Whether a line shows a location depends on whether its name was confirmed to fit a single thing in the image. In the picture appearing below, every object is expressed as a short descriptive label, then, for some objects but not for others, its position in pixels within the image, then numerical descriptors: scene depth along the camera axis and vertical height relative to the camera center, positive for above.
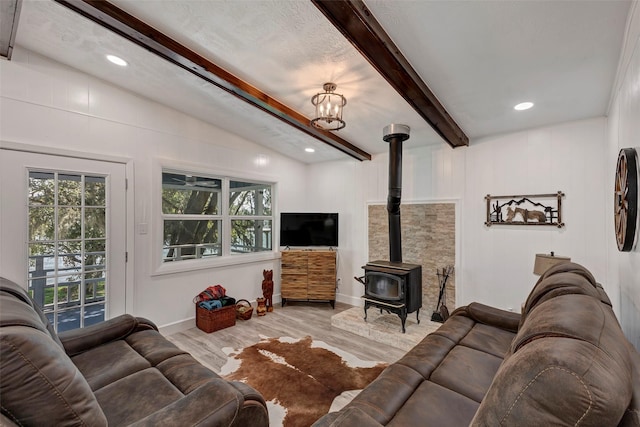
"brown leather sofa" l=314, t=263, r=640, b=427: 0.69 -0.48
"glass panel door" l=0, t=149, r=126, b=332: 2.49 -0.17
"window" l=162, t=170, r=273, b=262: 3.65 -0.02
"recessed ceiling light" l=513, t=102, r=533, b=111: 2.65 +1.03
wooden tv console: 4.53 -0.98
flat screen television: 4.72 -0.24
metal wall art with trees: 3.06 +0.05
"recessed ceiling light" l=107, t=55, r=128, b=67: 2.58 +1.43
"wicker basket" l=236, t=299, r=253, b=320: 3.90 -1.32
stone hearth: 3.17 -1.35
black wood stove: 3.32 -0.70
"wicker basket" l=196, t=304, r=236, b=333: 3.47 -1.29
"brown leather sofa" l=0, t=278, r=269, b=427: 0.87 -0.78
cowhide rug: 2.11 -1.43
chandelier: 2.49 +0.95
